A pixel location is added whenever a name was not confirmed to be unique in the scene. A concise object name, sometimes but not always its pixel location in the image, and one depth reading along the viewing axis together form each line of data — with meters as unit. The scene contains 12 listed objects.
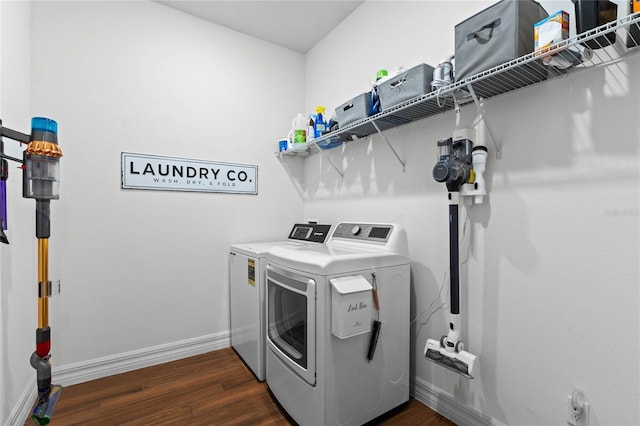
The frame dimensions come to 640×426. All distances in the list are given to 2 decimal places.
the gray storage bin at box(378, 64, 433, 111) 1.58
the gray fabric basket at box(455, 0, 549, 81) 1.20
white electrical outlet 1.23
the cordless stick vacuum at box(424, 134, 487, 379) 1.49
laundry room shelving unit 1.06
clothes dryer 1.49
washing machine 2.11
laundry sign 2.30
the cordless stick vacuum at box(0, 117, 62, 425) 1.22
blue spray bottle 2.44
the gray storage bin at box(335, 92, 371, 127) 1.96
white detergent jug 2.64
